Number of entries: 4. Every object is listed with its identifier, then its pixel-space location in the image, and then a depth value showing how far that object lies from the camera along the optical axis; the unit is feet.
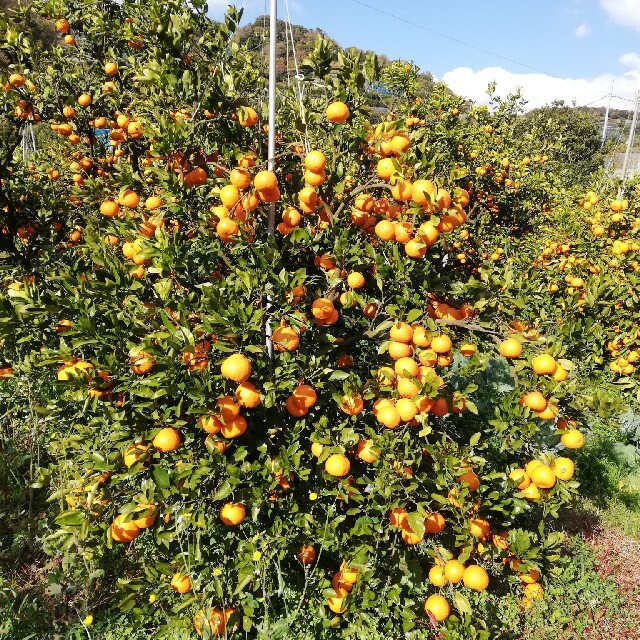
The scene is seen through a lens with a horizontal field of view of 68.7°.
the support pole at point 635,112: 75.62
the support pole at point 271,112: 6.58
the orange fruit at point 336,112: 6.49
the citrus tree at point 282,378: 6.27
